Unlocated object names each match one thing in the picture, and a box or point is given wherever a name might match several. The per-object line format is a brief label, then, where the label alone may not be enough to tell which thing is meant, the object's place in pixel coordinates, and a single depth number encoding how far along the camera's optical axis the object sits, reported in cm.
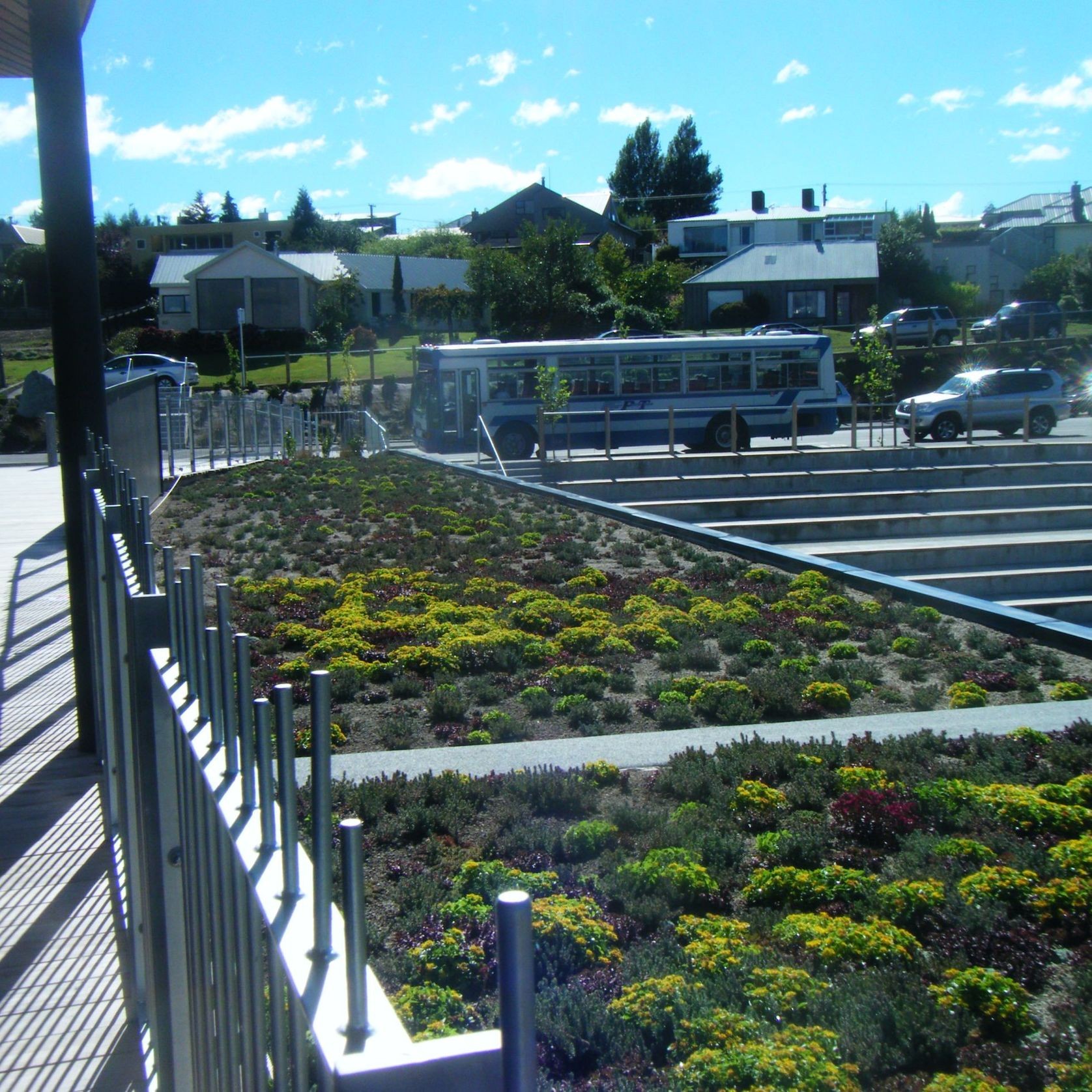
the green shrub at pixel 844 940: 399
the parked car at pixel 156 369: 3997
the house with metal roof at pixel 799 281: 6744
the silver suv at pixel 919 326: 5688
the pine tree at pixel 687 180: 11425
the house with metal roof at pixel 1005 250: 8381
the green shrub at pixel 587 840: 502
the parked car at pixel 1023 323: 5691
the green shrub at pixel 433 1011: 359
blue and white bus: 2923
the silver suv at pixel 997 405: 3291
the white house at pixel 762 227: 8231
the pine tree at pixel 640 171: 11512
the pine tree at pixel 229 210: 11881
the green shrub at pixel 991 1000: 362
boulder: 3116
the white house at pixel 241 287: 6600
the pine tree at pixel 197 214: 11733
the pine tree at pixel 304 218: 10006
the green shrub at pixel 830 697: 771
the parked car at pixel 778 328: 4793
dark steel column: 574
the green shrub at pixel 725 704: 741
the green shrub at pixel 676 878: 452
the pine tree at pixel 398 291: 7500
